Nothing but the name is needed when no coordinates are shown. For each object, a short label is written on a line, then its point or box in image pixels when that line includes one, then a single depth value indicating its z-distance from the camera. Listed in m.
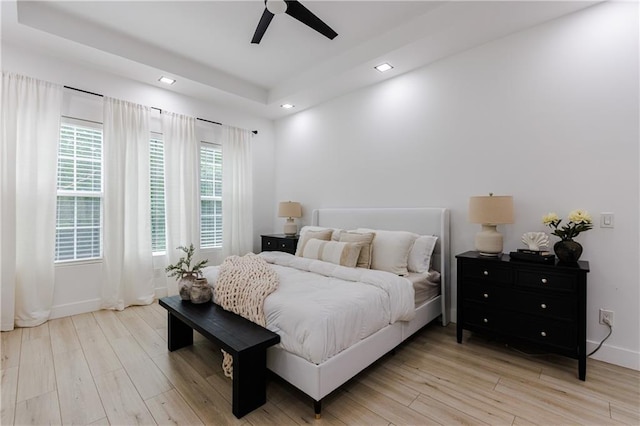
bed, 1.74
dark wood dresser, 2.13
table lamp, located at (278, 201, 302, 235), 4.59
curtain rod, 3.29
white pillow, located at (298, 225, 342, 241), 3.43
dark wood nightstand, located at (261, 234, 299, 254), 4.24
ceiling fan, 2.26
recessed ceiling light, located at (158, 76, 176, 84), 3.71
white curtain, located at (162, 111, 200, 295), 4.01
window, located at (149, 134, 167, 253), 3.93
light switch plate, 2.35
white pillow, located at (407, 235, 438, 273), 3.02
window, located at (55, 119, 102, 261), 3.31
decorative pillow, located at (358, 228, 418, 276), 2.92
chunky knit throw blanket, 2.06
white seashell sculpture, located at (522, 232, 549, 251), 2.47
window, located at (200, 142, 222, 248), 4.46
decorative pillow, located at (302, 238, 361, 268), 2.94
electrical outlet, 2.35
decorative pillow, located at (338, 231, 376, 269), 3.03
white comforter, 1.75
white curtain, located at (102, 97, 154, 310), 3.51
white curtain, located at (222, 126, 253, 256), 4.64
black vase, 2.24
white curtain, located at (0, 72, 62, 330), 2.89
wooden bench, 1.72
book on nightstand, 2.32
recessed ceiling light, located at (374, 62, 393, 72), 3.36
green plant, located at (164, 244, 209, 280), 2.53
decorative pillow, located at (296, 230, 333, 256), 3.49
